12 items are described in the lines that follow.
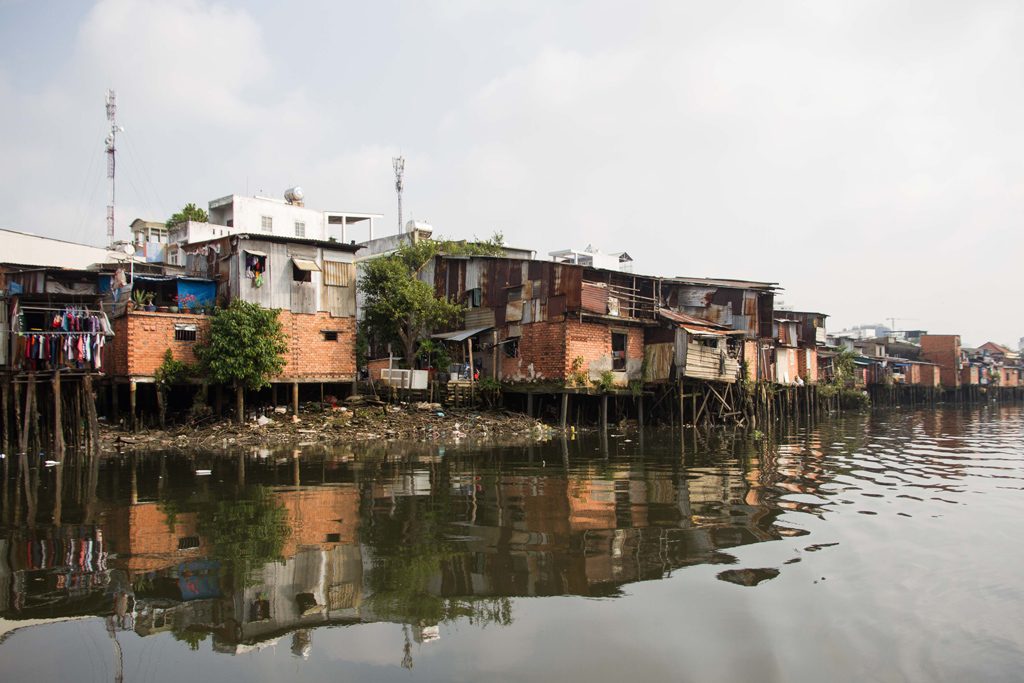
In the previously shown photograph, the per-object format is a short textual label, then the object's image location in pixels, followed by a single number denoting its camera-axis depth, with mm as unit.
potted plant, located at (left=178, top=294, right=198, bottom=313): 24906
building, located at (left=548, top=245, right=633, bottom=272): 46688
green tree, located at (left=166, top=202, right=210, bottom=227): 41031
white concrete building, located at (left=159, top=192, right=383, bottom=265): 37125
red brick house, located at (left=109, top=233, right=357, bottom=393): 23000
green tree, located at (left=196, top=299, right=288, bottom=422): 23062
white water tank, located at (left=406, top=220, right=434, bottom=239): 41325
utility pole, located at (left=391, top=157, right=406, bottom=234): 54438
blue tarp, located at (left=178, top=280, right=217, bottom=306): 25156
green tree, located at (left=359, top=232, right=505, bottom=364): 28500
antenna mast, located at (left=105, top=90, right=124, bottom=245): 40969
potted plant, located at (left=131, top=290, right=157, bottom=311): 23438
